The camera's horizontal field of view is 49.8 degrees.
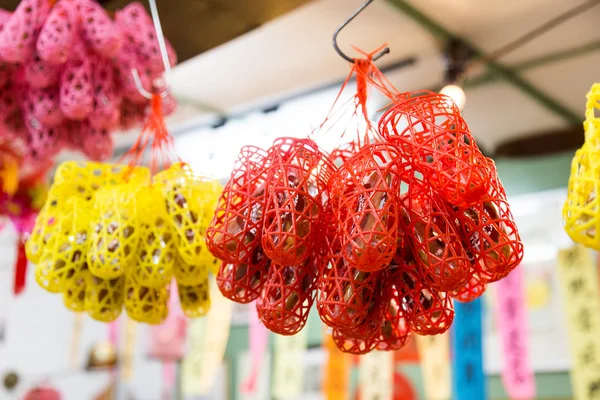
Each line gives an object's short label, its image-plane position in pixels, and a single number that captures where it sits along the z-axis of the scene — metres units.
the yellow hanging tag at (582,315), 2.46
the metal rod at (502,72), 2.26
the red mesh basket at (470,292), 1.06
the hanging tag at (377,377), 2.88
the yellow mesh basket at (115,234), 1.17
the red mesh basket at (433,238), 0.84
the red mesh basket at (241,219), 0.96
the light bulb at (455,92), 2.13
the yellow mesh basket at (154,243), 1.19
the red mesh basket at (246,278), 1.01
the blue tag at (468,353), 2.25
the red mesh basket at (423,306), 0.93
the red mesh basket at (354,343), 1.01
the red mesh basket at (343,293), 0.87
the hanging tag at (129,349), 4.46
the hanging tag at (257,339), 3.48
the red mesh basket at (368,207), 0.82
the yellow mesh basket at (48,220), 1.27
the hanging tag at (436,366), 2.81
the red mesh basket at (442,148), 0.85
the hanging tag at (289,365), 3.27
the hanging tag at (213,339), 3.64
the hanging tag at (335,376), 3.01
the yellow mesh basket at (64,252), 1.22
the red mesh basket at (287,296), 0.94
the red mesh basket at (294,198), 0.89
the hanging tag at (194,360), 3.73
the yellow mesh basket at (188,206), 1.19
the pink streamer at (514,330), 2.78
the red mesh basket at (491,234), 0.88
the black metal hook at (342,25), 1.08
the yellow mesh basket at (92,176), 1.35
